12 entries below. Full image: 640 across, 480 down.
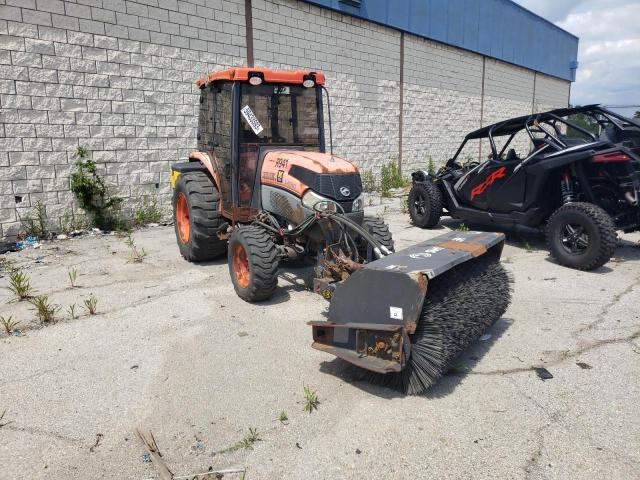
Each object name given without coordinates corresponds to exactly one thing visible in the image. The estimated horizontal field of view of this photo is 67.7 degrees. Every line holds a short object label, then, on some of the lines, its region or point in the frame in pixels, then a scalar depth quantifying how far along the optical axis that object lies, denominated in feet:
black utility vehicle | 18.48
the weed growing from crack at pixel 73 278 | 17.09
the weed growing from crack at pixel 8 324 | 13.12
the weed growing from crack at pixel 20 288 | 15.51
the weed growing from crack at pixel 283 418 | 9.05
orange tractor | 9.66
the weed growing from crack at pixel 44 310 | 13.74
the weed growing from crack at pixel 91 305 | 14.51
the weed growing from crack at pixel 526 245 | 22.04
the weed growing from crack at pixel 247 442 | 8.29
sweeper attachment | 9.37
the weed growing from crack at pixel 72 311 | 14.12
